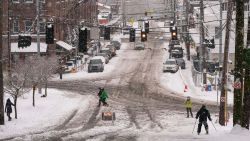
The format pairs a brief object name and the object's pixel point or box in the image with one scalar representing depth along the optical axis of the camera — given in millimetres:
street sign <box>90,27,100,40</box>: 68938
